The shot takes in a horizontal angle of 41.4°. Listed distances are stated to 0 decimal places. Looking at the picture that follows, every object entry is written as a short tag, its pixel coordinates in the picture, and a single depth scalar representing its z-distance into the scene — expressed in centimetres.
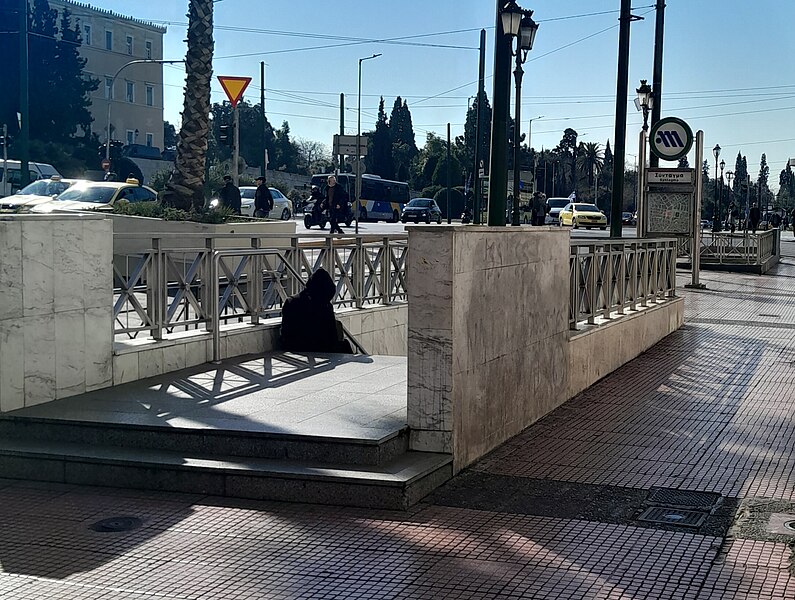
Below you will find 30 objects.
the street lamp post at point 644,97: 2795
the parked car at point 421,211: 5909
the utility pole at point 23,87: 3161
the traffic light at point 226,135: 2955
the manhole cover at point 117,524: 582
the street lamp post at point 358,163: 2698
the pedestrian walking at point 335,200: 2375
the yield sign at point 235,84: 1914
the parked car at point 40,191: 2281
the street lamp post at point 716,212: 5634
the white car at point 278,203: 4223
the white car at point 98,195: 2127
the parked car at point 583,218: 5621
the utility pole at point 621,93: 2199
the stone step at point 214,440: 653
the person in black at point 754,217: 4416
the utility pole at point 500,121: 1149
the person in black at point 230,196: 2520
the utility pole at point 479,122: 3518
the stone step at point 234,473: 623
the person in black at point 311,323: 1087
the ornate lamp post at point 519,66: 2171
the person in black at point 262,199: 2834
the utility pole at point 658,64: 2655
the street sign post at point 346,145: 2701
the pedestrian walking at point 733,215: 5999
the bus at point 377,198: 6454
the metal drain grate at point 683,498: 639
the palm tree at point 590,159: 13738
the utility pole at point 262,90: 6268
